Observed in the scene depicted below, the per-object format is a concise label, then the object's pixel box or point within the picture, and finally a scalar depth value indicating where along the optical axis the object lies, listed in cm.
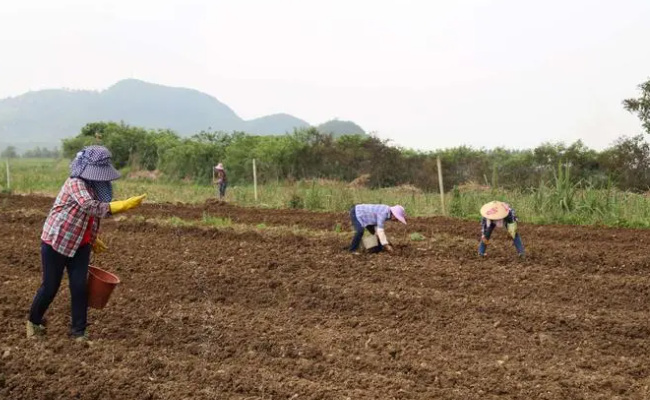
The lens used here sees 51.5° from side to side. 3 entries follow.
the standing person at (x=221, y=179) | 1702
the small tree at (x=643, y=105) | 1838
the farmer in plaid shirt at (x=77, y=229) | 468
